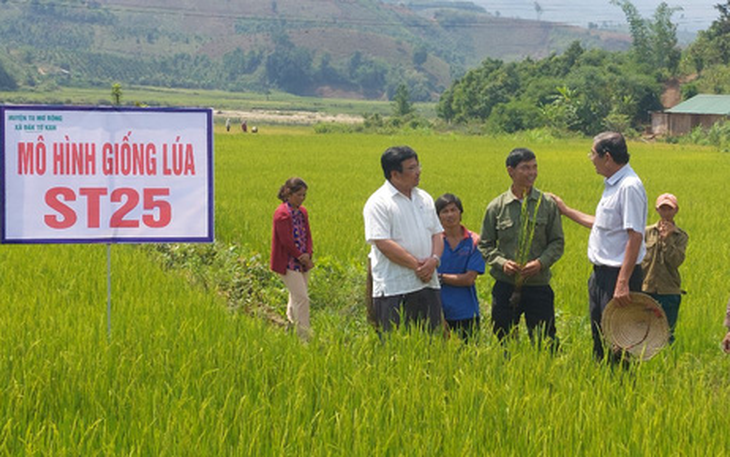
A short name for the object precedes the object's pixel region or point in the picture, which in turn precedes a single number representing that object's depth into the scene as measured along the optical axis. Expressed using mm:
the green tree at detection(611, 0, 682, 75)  77375
